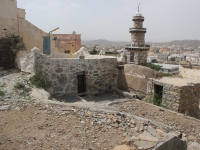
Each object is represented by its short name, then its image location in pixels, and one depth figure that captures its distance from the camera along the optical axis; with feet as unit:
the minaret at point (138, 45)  72.49
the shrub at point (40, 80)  27.15
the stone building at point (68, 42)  68.11
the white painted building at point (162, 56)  304.17
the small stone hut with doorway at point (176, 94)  29.01
